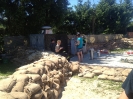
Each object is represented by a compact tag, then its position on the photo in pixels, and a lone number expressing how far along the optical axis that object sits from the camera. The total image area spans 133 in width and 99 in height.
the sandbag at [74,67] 4.51
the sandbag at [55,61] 3.74
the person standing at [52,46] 5.80
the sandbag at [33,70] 2.59
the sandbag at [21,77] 2.13
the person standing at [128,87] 0.94
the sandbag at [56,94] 2.85
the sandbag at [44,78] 2.72
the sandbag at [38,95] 2.04
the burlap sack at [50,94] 2.58
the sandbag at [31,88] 2.02
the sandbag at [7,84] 1.79
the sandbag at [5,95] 1.54
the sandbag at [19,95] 1.72
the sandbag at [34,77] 2.33
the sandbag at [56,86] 3.02
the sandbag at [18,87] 1.90
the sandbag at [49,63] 3.40
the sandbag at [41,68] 2.87
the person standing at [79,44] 5.16
